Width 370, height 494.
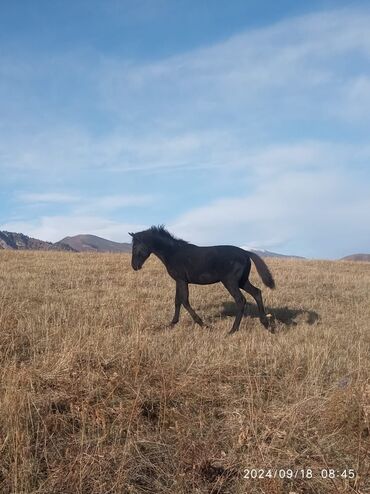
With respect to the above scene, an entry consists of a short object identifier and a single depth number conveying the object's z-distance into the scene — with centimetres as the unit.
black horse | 946
